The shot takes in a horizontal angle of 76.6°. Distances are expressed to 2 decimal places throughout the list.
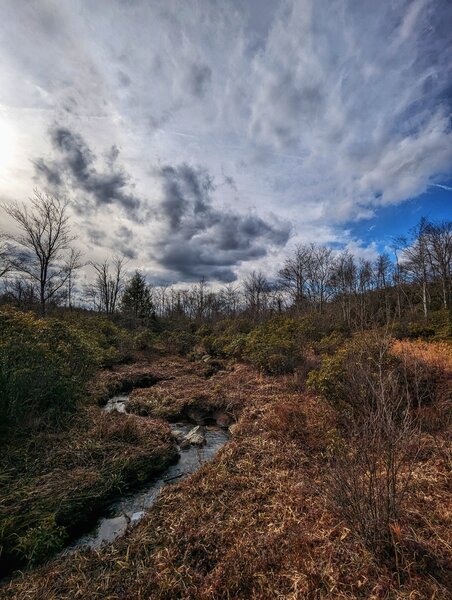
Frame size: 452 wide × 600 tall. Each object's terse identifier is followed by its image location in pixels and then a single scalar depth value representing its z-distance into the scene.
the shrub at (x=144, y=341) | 18.36
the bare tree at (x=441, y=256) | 24.30
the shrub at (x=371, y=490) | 2.56
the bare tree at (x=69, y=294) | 34.42
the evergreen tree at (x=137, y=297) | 30.05
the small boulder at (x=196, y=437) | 6.82
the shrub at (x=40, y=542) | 3.28
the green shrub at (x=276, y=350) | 11.26
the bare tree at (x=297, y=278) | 32.97
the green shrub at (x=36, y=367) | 5.50
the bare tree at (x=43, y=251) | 18.70
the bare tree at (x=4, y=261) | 17.95
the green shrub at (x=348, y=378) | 5.99
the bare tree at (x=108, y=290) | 34.03
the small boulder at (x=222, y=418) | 8.16
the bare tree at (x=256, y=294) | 36.47
